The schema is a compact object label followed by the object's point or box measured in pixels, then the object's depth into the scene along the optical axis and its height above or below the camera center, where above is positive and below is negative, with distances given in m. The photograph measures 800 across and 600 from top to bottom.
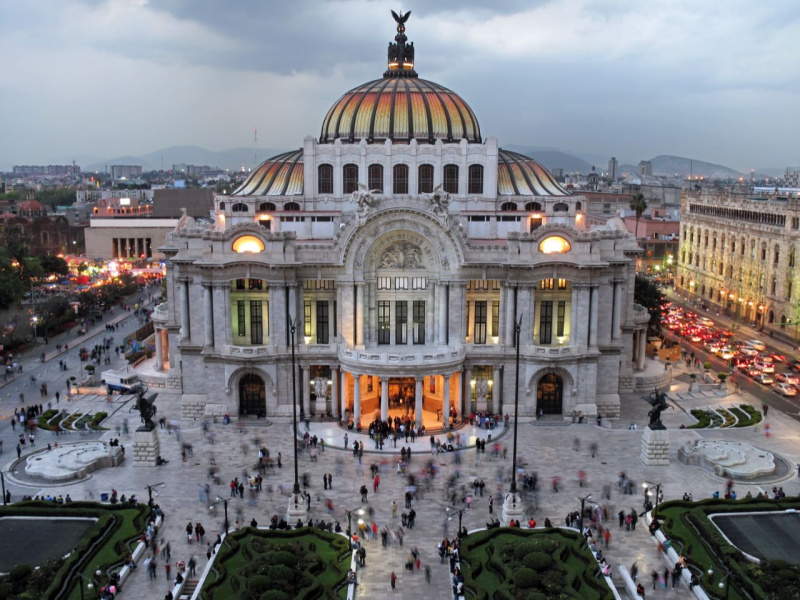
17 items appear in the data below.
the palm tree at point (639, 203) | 120.47 -1.58
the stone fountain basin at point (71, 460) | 52.19 -19.21
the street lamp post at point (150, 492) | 45.53 -18.47
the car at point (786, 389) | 73.75 -18.84
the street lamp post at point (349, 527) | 42.34 -18.92
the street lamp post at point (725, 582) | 34.88 -18.98
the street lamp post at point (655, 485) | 45.51 -18.84
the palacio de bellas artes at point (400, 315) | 64.06 -10.76
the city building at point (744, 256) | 99.44 -9.17
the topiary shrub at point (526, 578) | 37.03 -18.65
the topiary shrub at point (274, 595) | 35.22 -18.64
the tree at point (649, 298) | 86.31 -11.77
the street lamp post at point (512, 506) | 45.88 -18.79
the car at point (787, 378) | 75.68 -18.31
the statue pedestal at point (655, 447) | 54.88 -18.25
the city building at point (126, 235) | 161.00 -10.00
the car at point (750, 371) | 80.25 -18.63
